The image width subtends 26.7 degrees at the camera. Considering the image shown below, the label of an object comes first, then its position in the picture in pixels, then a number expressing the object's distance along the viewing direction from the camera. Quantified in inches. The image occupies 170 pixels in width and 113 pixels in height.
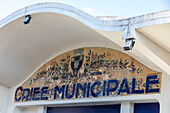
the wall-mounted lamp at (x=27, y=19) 352.8
